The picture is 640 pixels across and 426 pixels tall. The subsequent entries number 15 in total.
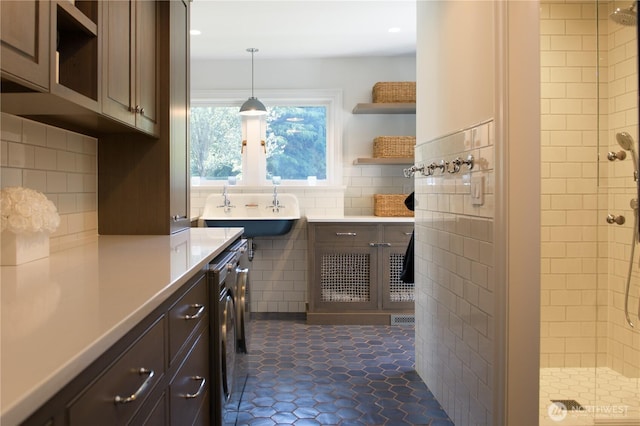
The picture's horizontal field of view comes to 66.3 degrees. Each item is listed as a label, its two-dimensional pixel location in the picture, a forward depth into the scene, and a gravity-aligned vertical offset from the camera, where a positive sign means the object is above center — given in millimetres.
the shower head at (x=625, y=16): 1872 +753
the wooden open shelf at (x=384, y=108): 4277 +857
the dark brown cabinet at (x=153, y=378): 713 -338
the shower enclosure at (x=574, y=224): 2389 -113
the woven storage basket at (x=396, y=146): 4355 +523
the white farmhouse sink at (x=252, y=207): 4508 -19
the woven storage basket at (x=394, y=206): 4391 -11
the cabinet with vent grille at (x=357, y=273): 4059 -572
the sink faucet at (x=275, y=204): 4518 +8
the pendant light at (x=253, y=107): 4281 +857
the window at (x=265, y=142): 4648 +603
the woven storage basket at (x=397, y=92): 4324 +997
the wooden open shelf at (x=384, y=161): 4320 +388
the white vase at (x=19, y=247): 1442 -129
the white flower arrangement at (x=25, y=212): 1445 -20
